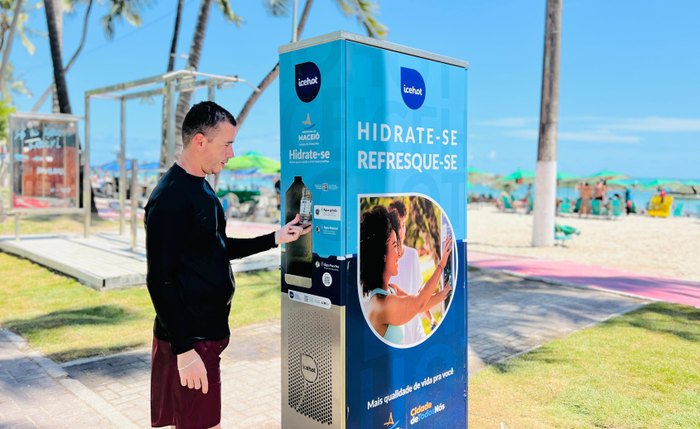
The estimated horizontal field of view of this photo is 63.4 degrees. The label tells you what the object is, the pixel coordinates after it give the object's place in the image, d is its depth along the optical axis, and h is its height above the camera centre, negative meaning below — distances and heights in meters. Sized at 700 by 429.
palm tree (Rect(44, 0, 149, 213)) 16.05 +3.63
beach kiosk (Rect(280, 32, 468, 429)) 2.88 -0.25
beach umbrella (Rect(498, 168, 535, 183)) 37.86 +0.64
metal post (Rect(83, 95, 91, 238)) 11.45 +0.14
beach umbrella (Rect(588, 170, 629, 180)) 32.31 +0.64
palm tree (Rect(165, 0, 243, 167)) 15.99 +4.19
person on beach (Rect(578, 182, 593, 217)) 27.62 -0.68
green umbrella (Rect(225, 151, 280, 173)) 27.20 +1.01
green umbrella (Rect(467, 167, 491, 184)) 43.94 +0.84
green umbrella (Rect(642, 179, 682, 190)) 40.38 +0.19
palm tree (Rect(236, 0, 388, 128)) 18.14 +5.61
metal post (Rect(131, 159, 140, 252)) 10.02 -0.40
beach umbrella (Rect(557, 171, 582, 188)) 36.56 +0.50
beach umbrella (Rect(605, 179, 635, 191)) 39.70 +0.08
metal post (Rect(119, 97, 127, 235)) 11.02 +0.66
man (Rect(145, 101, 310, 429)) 2.42 -0.41
